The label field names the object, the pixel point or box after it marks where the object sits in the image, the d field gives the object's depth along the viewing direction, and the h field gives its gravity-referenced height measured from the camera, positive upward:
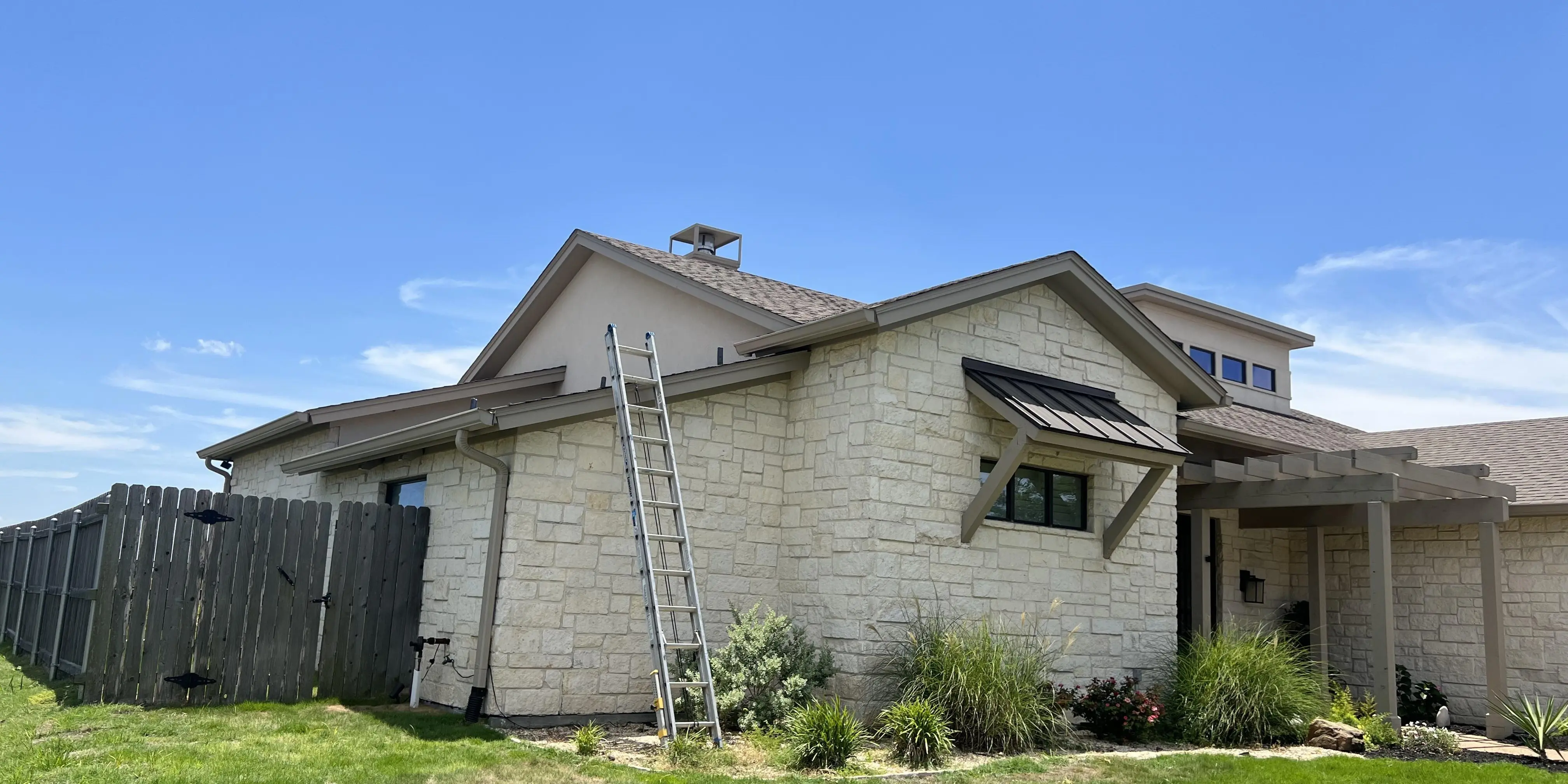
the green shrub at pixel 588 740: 8.75 -1.24
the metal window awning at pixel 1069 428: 10.88 +1.59
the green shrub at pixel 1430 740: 11.30 -1.23
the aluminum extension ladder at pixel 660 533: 9.16 +0.36
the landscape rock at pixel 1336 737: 11.08 -1.21
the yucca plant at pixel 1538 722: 11.23 -1.03
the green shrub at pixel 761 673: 9.98 -0.79
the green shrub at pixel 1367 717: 11.31 -1.10
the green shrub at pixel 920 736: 9.17 -1.15
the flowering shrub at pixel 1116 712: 11.12 -1.07
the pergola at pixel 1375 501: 12.30 +1.19
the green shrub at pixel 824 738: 8.79 -1.15
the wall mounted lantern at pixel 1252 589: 15.96 +0.19
